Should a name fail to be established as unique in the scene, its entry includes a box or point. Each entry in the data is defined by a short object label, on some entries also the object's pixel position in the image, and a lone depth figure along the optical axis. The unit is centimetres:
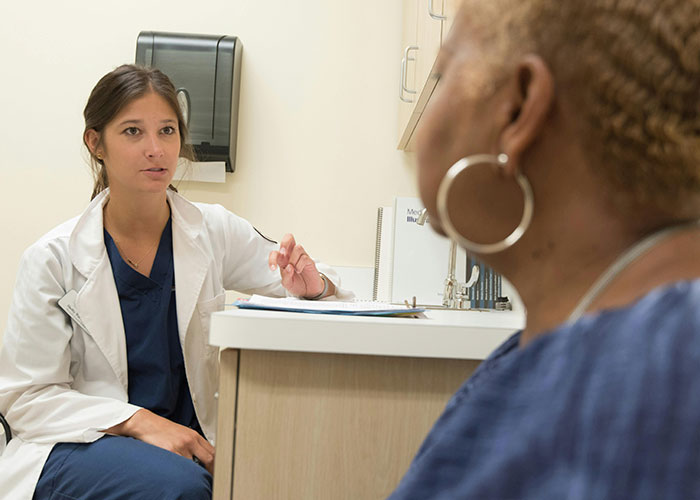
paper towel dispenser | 243
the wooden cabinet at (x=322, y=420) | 95
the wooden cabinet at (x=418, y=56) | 167
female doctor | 127
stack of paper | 111
